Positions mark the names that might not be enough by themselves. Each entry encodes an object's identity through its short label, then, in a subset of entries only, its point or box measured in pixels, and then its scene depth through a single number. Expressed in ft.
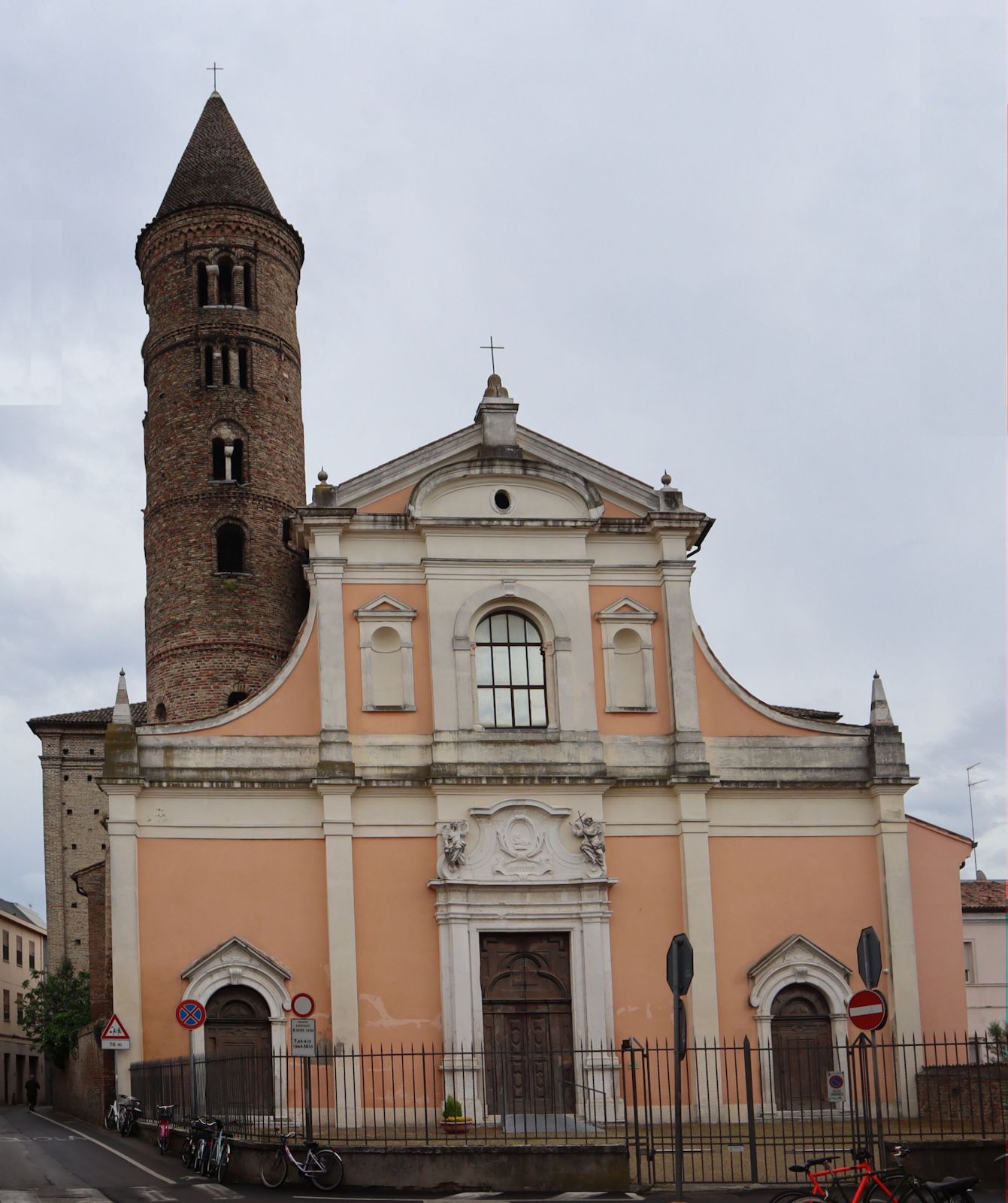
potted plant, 81.00
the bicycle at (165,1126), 76.38
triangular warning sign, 85.10
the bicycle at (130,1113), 85.40
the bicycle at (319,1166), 59.82
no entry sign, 52.95
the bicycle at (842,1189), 44.14
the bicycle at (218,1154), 64.03
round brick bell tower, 110.32
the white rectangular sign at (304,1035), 70.69
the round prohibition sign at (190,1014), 76.28
